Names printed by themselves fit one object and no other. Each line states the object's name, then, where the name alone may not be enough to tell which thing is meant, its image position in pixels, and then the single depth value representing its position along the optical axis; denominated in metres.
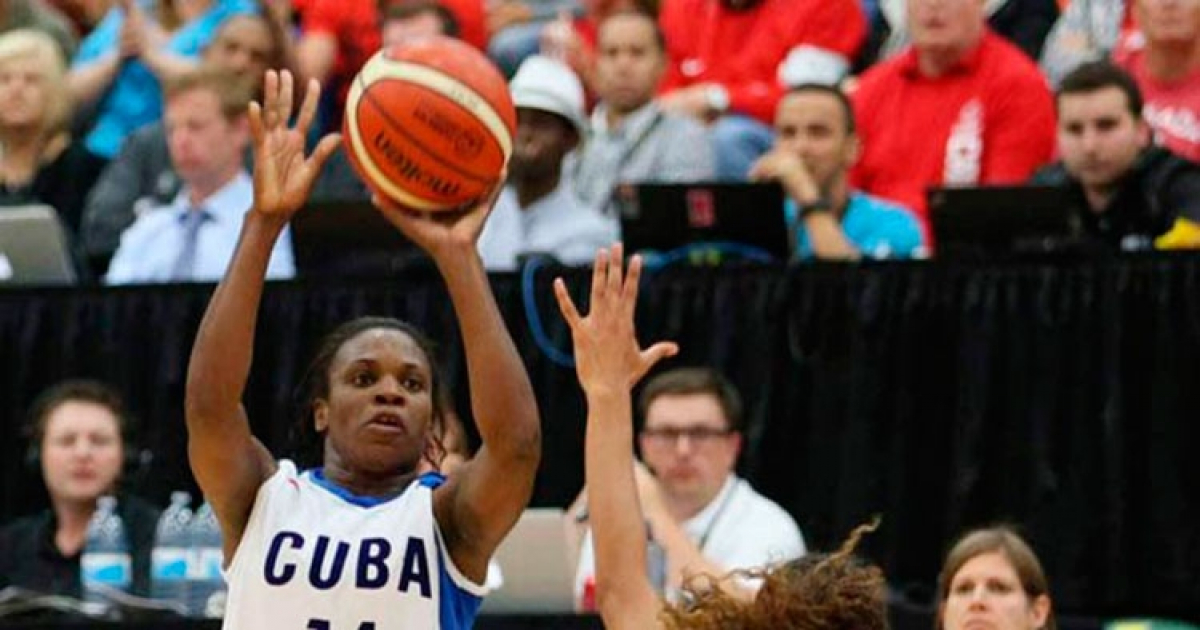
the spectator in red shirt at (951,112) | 15.93
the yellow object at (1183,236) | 14.02
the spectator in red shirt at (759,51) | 16.99
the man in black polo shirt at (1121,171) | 14.28
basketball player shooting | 8.83
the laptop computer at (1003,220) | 13.94
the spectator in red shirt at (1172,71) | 15.50
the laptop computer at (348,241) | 15.09
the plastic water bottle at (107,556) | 13.80
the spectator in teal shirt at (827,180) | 15.07
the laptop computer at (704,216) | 14.47
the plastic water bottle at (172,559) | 13.66
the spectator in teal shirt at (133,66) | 18.65
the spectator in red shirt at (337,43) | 18.60
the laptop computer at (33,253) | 15.71
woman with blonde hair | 17.52
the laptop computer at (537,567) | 13.06
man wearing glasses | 13.28
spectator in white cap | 15.49
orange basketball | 9.19
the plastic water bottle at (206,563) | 13.62
